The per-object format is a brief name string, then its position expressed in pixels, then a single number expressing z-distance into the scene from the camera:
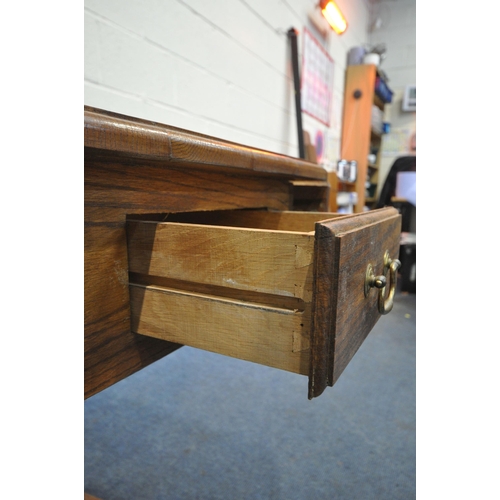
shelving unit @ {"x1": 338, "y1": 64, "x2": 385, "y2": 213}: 3.10
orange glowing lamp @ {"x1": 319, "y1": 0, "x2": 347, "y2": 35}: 2.25
